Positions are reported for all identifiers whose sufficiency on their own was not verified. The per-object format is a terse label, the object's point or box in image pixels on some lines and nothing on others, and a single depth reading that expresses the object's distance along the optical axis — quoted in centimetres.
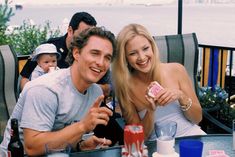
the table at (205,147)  177
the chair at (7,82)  275
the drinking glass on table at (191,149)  153
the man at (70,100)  175
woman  227
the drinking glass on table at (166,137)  167
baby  307
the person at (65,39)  328
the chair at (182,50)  350
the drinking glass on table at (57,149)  156
